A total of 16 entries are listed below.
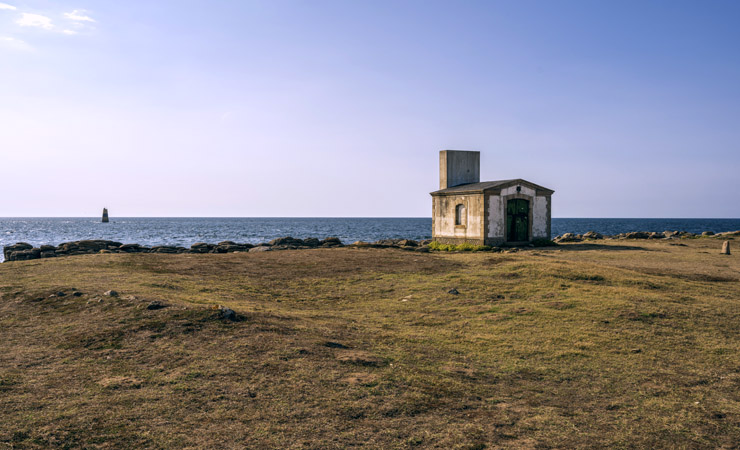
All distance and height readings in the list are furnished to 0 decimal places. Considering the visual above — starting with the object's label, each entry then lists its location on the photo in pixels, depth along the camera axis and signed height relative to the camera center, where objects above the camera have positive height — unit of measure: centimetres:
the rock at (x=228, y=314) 991 -185
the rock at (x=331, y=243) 3309 -143
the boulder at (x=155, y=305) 1030 -177
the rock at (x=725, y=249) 2598 -124
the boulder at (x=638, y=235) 4050 -88
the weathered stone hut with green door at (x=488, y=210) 2923 +76
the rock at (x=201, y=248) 2950 -168
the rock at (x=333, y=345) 896 -221
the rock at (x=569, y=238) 3843 -115
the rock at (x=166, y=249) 3025 -182
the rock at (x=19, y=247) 3125 -182
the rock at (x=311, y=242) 3266 -138
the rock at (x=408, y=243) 3321 -142
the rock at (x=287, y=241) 3216 -134
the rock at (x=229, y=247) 2979 -167
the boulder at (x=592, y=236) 4138 -100
